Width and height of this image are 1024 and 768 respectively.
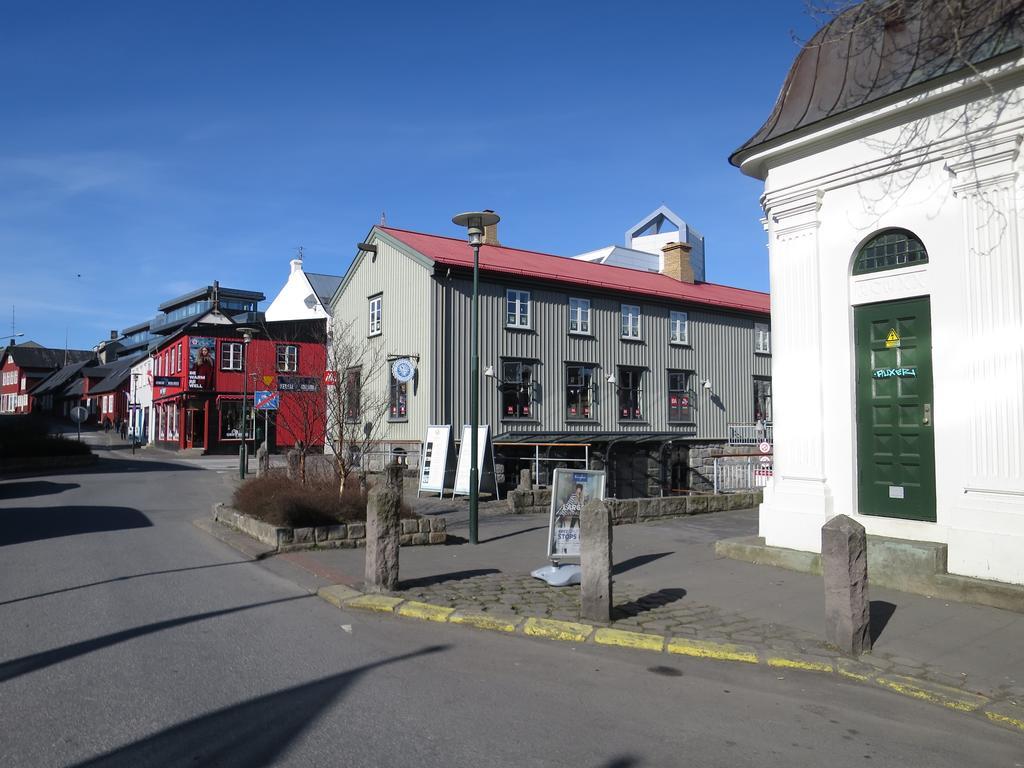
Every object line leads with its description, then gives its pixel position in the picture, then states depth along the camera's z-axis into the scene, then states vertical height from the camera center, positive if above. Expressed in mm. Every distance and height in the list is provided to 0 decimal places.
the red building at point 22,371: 98000 +6344
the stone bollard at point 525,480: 17784 -1297
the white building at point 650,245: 45000 +10656
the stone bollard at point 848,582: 6422 -1290
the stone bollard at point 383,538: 8609 -1244
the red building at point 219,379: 43312 +2311
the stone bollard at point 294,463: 16958 -975
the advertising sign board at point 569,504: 9516 -980
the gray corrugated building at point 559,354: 24453 +2241
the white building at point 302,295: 57000 +9148
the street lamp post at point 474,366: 12258 +869
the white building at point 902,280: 8164 +1575
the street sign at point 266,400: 22828 +620
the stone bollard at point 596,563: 7426 -1298
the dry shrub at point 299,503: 12125 -1279
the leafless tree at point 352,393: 15647 +719
